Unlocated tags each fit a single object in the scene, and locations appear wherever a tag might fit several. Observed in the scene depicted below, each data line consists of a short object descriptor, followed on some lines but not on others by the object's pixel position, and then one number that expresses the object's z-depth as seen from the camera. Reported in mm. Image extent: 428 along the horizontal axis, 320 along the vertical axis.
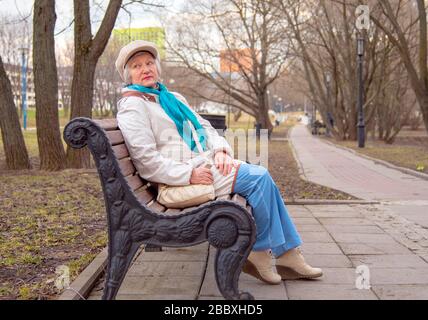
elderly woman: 3346
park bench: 2949
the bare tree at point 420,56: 14789
